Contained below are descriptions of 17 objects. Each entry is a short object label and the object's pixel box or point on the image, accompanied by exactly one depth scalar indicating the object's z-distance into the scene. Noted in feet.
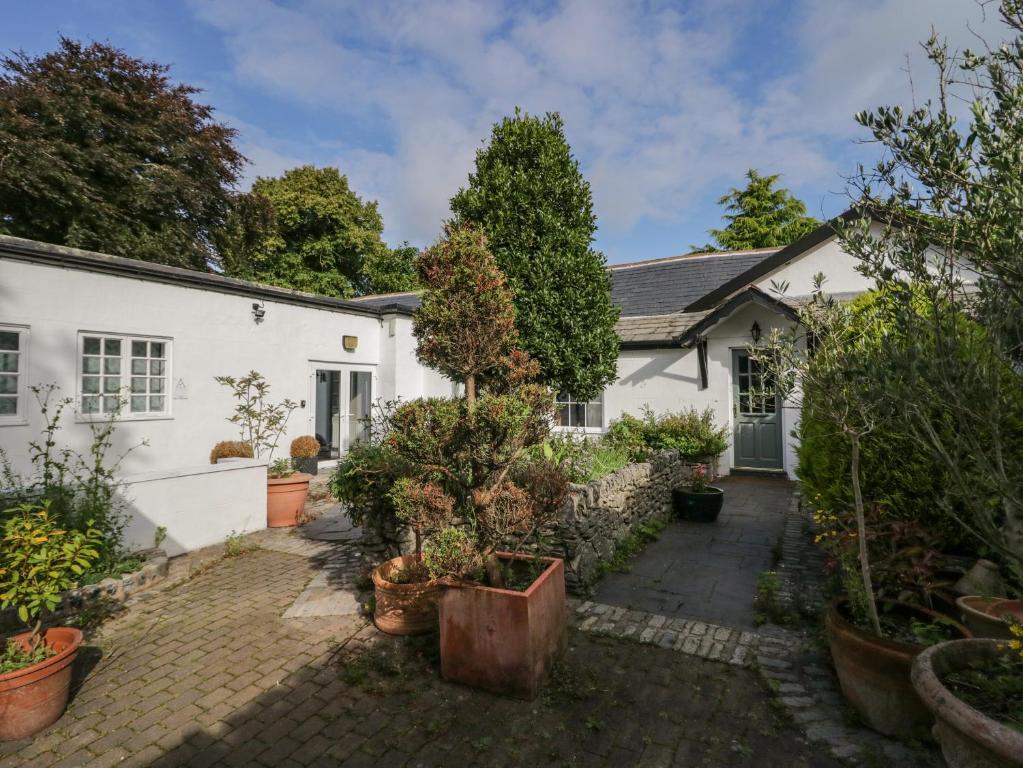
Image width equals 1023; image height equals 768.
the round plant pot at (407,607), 14.30
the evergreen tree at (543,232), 26.78
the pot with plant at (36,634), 10.24
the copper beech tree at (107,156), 52.03
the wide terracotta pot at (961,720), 6.25
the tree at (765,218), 89.81
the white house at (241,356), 23.58
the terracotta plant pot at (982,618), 10.07
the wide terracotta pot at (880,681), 9.39
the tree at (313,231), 87.61
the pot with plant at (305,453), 34.24
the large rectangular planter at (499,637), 11.10
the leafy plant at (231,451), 29.68
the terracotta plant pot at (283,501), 25.35
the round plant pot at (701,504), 25.29
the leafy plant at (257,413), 30.60
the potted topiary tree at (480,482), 11.35
